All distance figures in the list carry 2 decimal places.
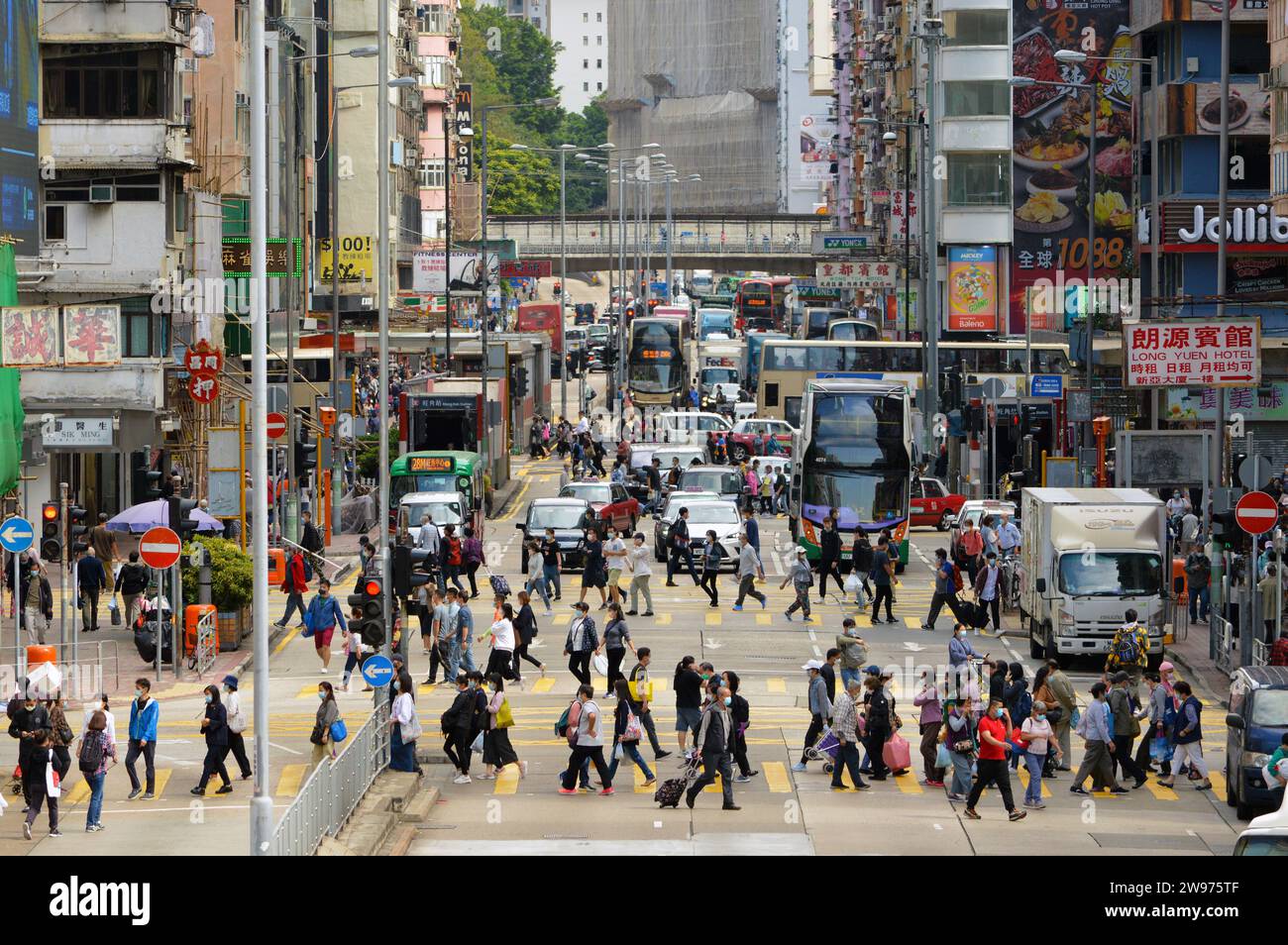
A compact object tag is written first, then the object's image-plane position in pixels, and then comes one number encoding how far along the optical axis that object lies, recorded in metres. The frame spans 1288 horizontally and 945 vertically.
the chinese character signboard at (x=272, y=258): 50.59
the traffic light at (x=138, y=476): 52.35
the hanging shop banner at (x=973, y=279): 88.75
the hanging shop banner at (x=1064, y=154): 84.19
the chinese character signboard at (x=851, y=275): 90.19
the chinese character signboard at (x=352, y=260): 83.31
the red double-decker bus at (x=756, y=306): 147.50
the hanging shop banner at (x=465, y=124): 121.44
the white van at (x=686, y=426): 71.38
